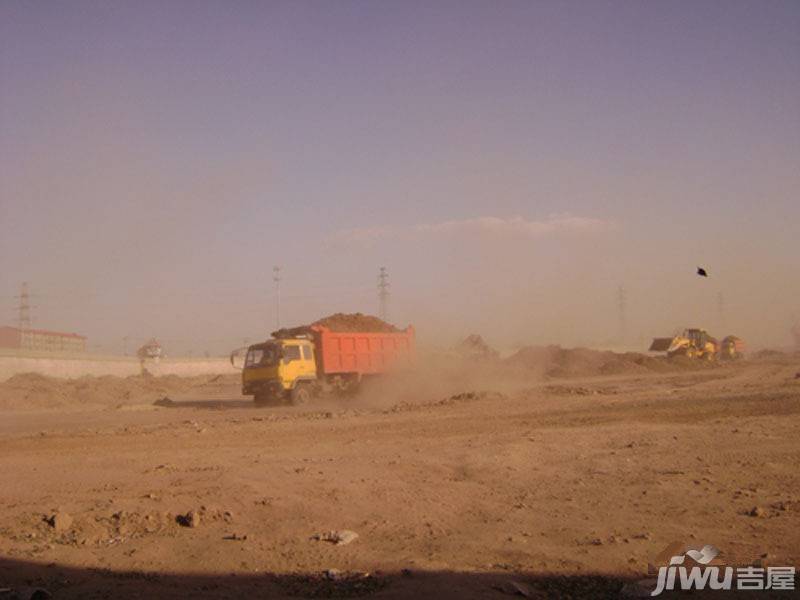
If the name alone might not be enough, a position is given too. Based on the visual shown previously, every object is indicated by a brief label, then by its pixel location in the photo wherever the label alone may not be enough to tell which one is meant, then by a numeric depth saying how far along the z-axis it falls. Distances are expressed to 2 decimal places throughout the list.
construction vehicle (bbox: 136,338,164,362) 52.75
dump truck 25.44
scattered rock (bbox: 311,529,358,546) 7.21
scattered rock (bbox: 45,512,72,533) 7.54
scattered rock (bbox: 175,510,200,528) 7.72
